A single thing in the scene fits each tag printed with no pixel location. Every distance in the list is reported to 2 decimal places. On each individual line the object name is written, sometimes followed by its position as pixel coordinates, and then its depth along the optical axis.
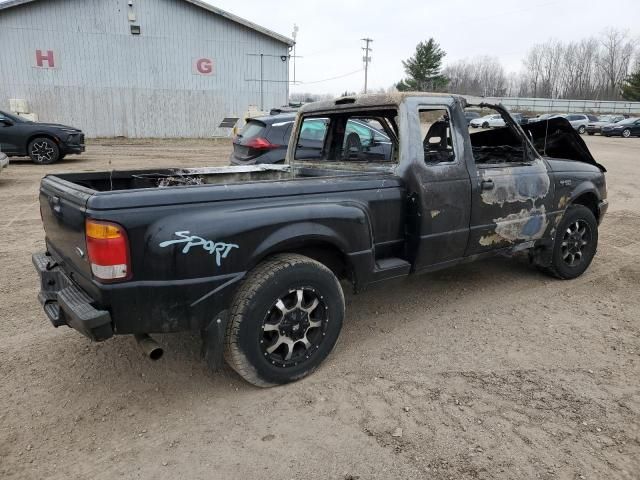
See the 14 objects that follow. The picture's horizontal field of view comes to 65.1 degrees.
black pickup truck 2.63
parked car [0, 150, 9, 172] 10.11
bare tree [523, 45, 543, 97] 93.12
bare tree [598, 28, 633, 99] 84.44
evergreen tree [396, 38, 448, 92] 74.50
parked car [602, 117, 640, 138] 33.91
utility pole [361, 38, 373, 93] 62.97
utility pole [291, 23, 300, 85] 27.26
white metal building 22.08
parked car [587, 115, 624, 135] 35.63
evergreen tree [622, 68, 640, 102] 61.50
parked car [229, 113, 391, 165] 8.27
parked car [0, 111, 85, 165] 13.13
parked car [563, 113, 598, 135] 36.50
